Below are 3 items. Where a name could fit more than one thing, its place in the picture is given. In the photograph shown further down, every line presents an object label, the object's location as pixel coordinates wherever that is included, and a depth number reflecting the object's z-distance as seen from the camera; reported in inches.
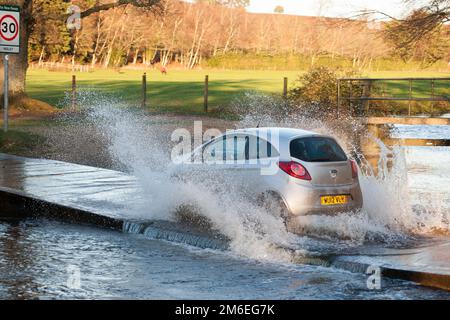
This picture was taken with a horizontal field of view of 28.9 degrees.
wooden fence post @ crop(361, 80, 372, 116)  1025.5
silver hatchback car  453.1
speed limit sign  882.8
